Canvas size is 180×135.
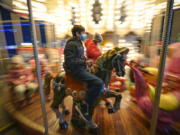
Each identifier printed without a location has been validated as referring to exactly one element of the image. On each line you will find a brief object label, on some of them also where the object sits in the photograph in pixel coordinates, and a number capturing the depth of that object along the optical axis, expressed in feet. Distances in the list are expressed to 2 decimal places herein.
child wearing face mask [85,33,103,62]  6.35
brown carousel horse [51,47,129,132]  3.72
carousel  3.73
